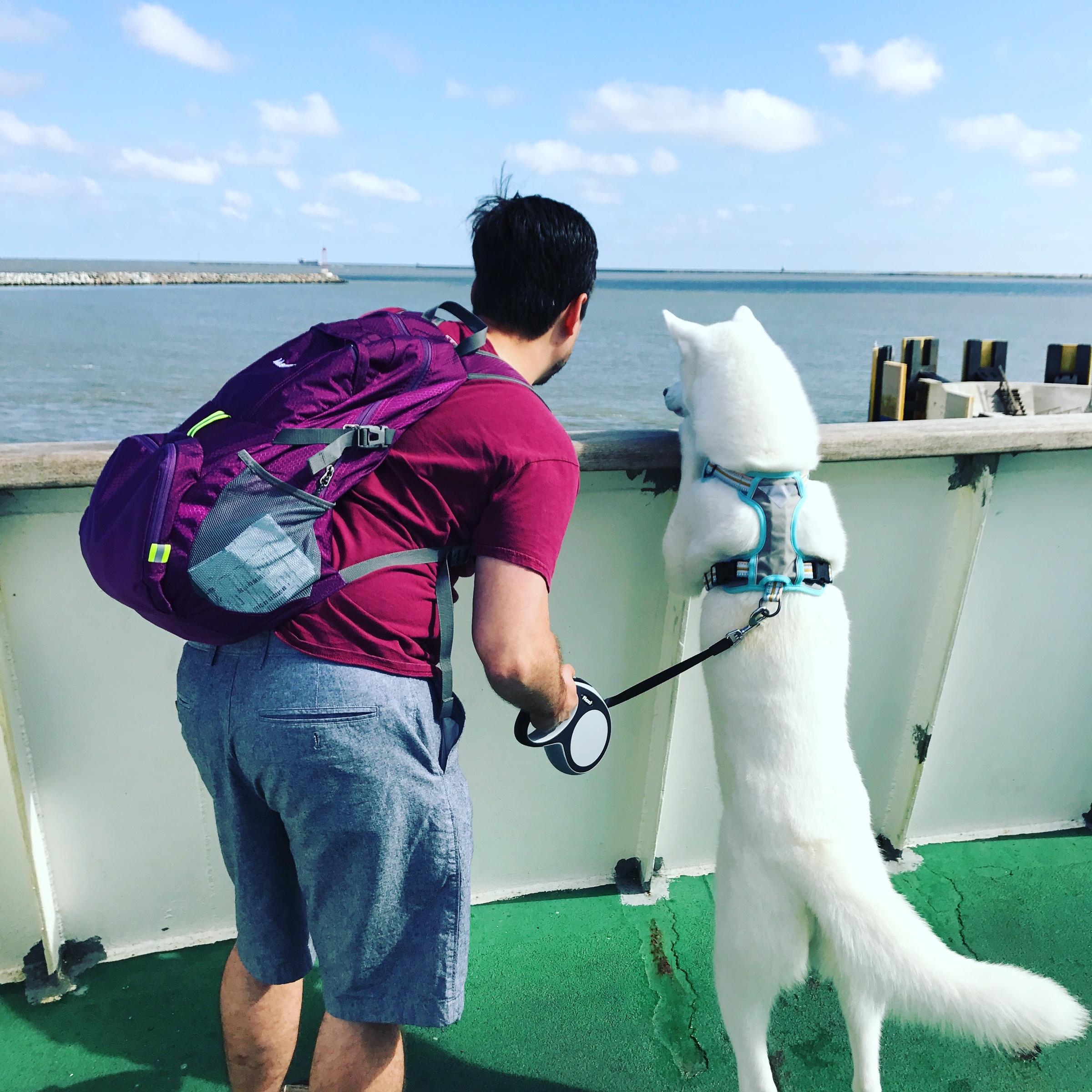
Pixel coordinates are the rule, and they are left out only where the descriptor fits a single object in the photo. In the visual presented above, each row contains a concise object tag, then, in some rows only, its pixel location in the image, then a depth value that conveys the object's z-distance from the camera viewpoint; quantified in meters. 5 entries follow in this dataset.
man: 1.33
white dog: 1.52
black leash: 1.81
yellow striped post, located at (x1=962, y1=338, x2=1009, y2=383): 10.41
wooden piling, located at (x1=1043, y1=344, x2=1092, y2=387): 10.00
